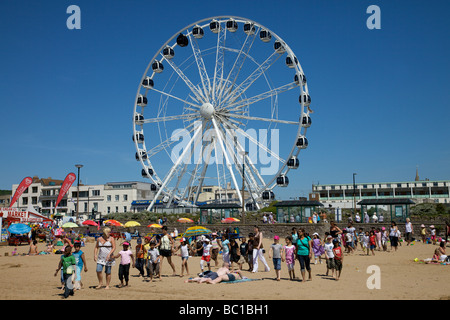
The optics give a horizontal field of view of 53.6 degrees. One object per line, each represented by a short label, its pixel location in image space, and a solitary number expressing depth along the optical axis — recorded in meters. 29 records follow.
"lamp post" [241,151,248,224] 40.47
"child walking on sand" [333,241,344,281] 13.70
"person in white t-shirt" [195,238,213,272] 15.70
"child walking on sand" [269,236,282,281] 13.77
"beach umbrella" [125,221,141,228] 33.94
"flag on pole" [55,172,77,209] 44.12
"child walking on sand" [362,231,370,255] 21.46
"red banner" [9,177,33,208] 42.62
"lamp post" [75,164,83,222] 43.67
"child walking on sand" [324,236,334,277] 13.95
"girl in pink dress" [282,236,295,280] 13.69
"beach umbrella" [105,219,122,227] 34.89
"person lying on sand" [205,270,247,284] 13.14
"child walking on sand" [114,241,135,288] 12.23
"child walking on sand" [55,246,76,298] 10.80
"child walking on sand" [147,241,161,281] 13.82
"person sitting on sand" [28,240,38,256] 24.59
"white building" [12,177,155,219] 81.94
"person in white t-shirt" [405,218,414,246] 26.20
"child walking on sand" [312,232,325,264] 17.20
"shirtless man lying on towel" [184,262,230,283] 13.29
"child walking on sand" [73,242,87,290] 11.88
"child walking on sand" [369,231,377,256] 21.27
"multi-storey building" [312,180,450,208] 86.06
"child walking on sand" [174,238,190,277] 15.09
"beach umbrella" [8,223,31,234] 28.92
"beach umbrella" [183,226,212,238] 23.41
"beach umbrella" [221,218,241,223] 37.10
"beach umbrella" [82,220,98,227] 37.05
